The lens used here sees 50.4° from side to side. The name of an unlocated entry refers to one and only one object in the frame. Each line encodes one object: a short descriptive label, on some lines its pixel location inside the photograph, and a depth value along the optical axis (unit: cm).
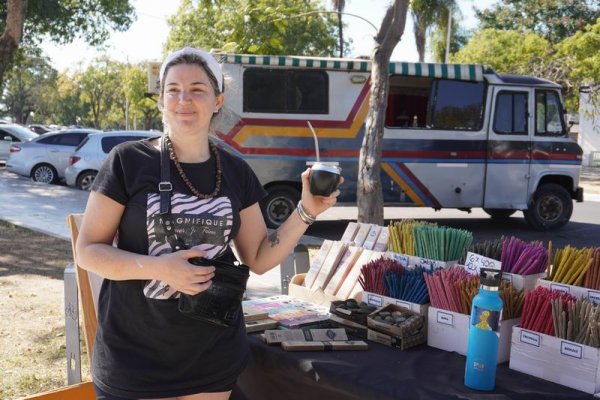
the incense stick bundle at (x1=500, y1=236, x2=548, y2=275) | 245
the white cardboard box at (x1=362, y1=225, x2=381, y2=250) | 304
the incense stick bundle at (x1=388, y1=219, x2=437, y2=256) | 280
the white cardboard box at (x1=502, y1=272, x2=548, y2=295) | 242
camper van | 1045
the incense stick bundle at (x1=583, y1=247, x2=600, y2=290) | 216
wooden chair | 306
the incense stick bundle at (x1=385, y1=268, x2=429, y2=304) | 246
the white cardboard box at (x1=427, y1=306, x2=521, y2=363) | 219
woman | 188
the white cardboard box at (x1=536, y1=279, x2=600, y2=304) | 212
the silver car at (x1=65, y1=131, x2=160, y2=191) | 1384
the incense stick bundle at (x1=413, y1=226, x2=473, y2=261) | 267
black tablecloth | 195
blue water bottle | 192
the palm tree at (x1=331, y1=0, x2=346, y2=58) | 2441
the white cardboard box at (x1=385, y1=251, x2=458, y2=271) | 262
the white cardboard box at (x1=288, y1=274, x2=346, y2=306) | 302
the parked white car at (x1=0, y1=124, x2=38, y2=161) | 2031
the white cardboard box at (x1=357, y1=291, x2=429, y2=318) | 242
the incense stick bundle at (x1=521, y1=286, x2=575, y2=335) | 199
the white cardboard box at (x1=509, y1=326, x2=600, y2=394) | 192
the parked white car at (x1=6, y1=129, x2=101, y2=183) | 1578
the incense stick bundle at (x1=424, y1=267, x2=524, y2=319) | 220
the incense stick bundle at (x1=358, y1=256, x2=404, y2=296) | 262
